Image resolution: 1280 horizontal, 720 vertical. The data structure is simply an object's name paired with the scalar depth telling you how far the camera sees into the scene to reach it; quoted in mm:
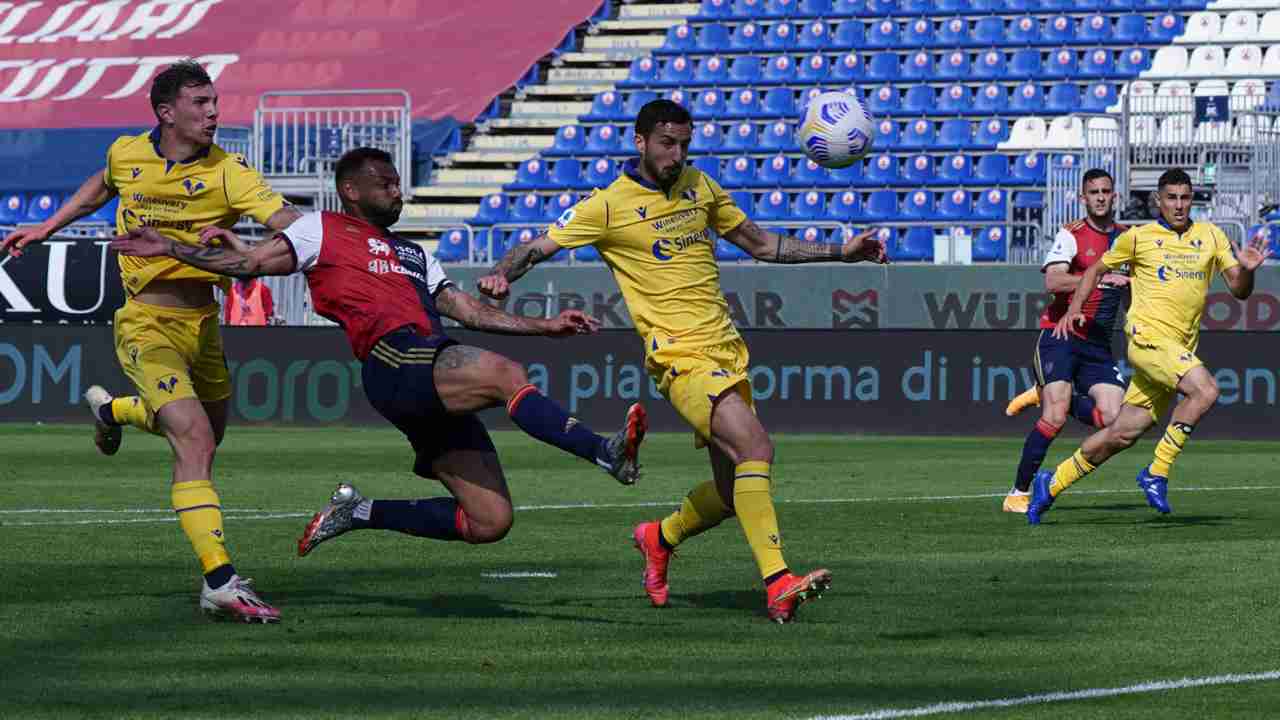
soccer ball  15852
